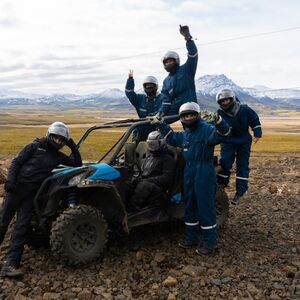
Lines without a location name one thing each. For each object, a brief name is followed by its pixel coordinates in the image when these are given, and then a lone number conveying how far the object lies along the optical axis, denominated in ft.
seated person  22.68
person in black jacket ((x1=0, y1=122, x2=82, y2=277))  19.72
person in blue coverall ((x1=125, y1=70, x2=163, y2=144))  27.22
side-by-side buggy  19.80
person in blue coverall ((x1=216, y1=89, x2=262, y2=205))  25.53
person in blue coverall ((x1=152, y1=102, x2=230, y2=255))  22.16
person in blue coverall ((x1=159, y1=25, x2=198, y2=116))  27.73
